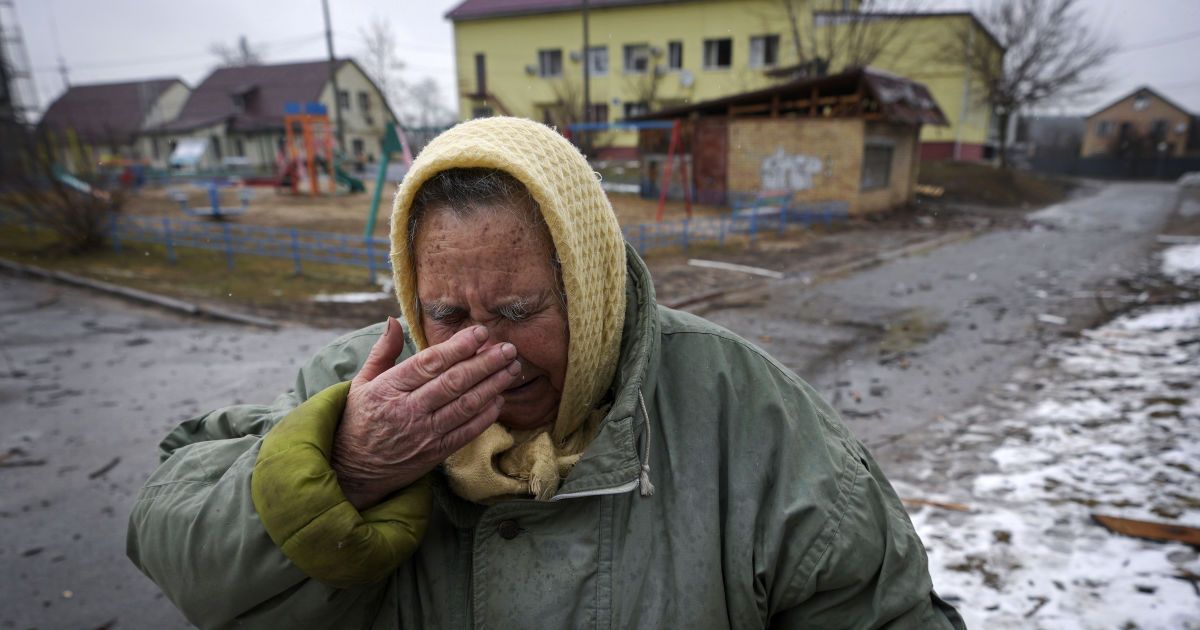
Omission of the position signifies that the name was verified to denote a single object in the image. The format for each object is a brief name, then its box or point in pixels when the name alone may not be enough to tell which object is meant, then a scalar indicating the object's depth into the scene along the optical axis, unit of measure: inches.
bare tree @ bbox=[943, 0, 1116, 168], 1267.2
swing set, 586.1
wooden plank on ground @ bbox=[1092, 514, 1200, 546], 125.6
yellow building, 1342.3
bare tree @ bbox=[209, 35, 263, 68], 1988.2
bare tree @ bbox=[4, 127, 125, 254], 507.5
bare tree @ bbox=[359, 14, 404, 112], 1573.6
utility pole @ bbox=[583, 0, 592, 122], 855.1
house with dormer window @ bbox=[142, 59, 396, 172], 1657.2
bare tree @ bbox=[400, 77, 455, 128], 1695.4
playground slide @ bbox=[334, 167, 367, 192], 1003.3
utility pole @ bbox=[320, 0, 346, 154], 1088.7
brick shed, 749.9
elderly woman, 44.9
